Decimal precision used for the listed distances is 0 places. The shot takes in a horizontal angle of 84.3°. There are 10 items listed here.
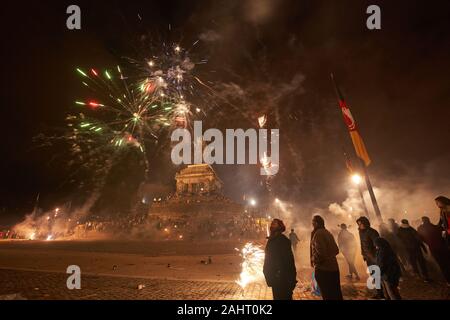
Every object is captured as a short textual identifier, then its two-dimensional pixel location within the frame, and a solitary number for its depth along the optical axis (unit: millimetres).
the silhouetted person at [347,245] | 9678
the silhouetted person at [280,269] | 4906
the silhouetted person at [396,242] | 10055
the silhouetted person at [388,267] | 5742
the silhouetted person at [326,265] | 5047
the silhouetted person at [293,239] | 14825
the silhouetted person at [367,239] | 7137
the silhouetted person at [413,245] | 8688
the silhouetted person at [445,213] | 7164
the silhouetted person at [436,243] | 7969
